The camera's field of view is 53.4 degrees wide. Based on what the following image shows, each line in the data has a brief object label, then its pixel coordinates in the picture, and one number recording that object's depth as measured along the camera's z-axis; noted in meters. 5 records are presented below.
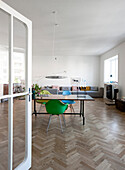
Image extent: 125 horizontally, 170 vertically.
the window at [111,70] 7.02
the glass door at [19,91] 1.34
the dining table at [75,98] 3.12
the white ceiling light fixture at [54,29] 3.13
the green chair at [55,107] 2.79
